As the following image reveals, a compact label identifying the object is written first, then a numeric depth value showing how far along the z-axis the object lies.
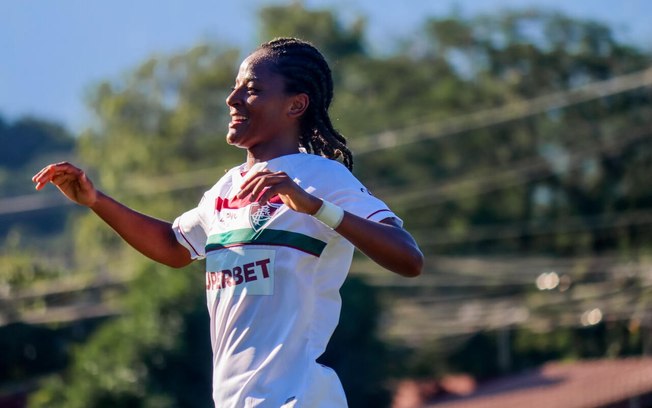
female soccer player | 7.82
